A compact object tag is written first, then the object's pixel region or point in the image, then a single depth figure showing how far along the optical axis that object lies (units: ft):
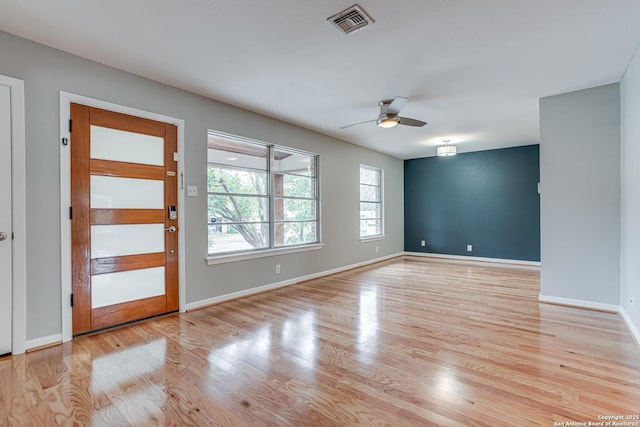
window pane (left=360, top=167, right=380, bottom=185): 22.55
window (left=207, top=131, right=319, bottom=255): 13.25
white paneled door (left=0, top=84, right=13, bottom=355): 7.93
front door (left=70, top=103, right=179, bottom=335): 9.34
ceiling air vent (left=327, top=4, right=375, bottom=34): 7.04
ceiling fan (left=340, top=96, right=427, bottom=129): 11.56
